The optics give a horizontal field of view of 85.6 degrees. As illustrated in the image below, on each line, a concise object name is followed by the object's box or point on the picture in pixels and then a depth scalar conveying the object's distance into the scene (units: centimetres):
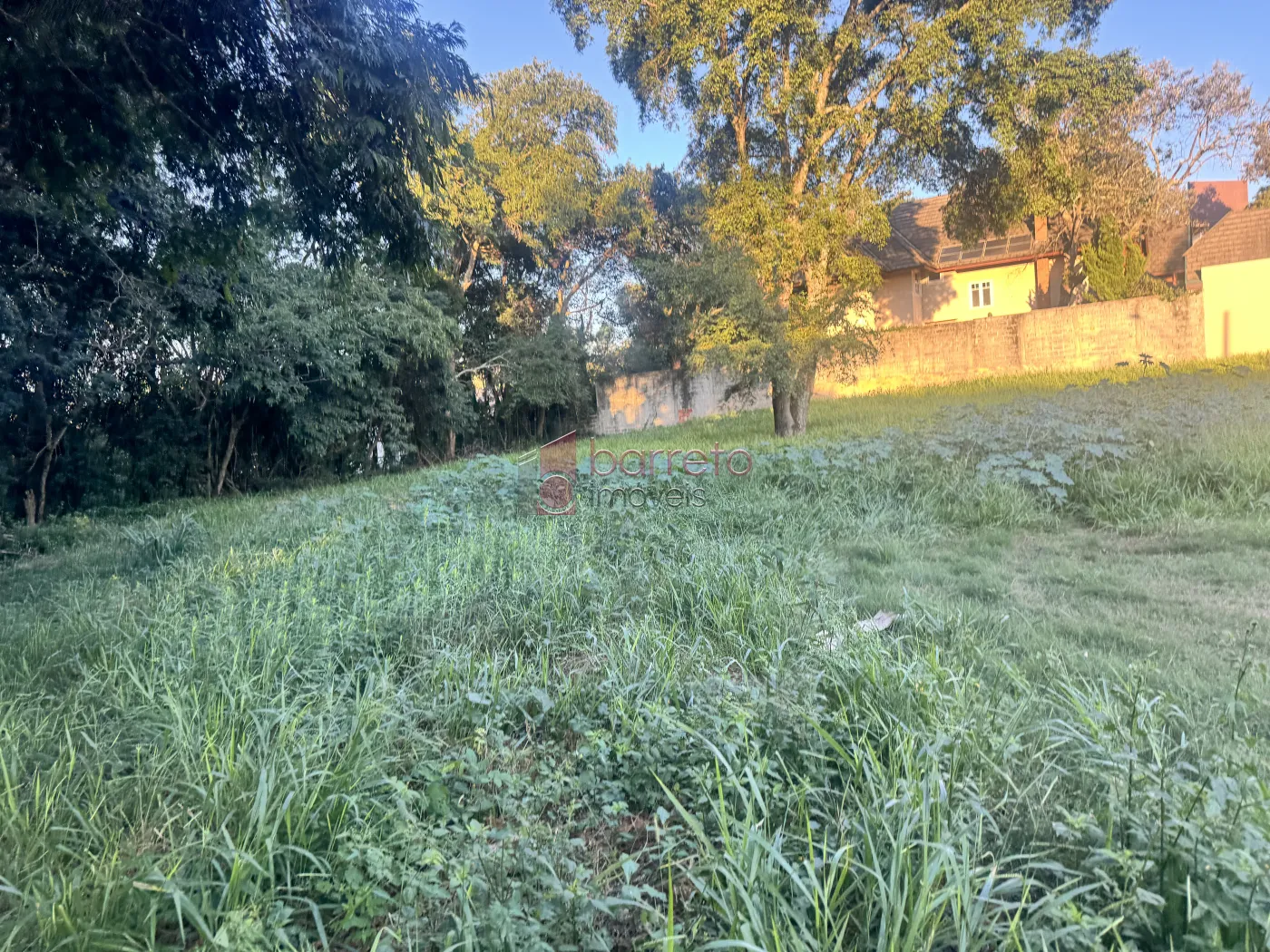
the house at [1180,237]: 2023
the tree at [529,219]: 1428
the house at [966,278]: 1911
